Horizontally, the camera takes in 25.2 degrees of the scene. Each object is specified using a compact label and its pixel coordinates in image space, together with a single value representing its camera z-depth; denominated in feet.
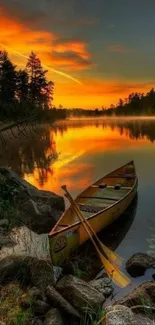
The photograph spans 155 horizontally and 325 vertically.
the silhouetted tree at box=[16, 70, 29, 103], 178.21
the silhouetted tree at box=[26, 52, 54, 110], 220.43
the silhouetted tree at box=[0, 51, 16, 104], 171.00
